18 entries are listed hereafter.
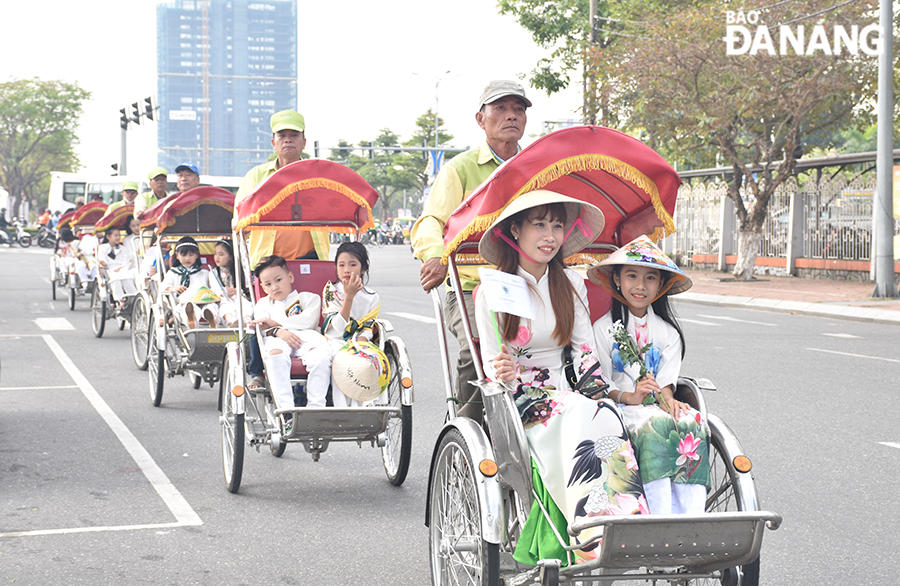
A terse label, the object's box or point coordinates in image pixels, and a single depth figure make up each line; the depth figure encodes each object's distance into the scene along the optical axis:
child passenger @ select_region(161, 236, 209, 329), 9.12
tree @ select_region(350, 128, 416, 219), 76.81
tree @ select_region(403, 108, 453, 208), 71.50
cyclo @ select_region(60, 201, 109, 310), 15.98
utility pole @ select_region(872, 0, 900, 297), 18.64
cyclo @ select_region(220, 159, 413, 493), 5.56
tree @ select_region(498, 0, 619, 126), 32.59
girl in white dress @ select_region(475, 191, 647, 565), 3.27
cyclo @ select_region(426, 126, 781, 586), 3.09
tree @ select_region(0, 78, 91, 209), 68.12
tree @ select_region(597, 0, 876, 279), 21.81
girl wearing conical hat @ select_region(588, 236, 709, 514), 3.38
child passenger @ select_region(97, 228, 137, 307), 12.82
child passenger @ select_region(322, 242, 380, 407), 6.16
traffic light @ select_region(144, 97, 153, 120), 36.97
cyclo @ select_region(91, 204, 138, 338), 12.86
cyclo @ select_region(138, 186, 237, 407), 8.05
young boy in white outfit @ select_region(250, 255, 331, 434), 5.68
